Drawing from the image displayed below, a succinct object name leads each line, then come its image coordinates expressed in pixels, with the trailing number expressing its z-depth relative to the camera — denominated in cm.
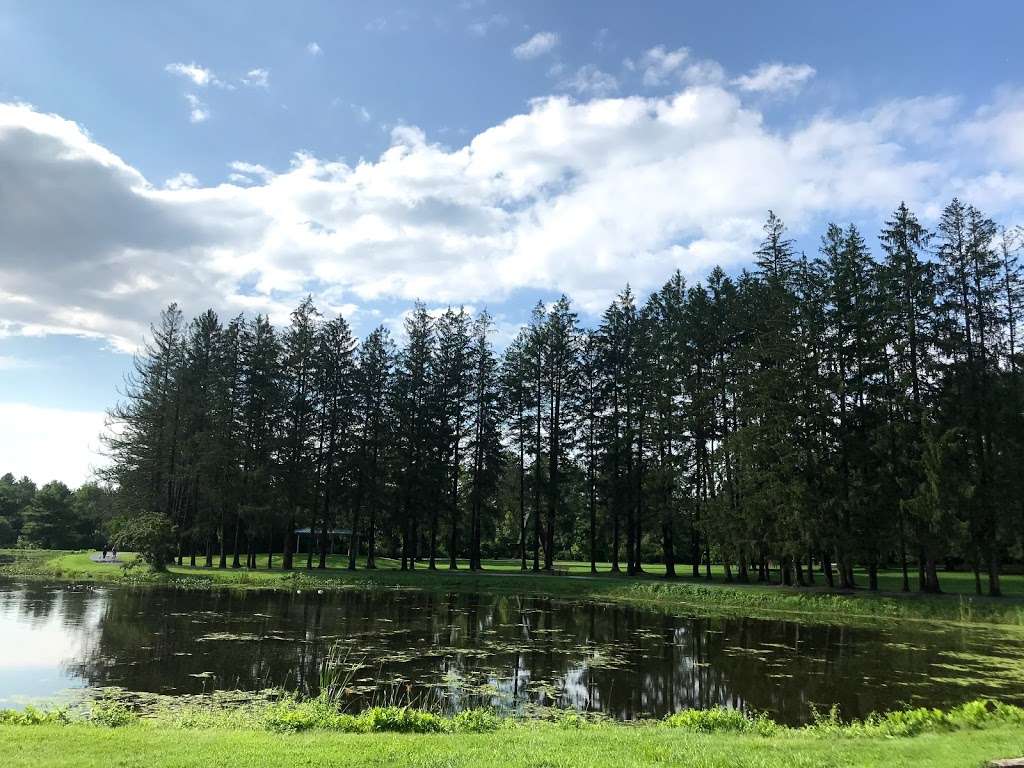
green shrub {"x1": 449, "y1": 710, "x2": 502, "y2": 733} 972
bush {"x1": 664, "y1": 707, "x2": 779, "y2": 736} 1019
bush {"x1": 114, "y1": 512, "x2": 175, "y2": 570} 3741
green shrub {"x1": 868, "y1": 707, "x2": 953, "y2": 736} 995
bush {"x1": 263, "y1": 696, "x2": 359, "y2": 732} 927
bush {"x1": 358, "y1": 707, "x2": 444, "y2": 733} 934
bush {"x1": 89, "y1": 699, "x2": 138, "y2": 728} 946
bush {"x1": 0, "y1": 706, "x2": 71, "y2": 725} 900
